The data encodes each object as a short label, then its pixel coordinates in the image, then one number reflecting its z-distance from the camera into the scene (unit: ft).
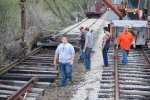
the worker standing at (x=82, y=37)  47.86
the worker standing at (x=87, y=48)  45.13
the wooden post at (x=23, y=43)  49.06
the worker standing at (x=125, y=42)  48.79
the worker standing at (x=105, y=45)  47.05
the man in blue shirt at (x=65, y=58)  38.42
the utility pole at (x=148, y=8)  66.00
